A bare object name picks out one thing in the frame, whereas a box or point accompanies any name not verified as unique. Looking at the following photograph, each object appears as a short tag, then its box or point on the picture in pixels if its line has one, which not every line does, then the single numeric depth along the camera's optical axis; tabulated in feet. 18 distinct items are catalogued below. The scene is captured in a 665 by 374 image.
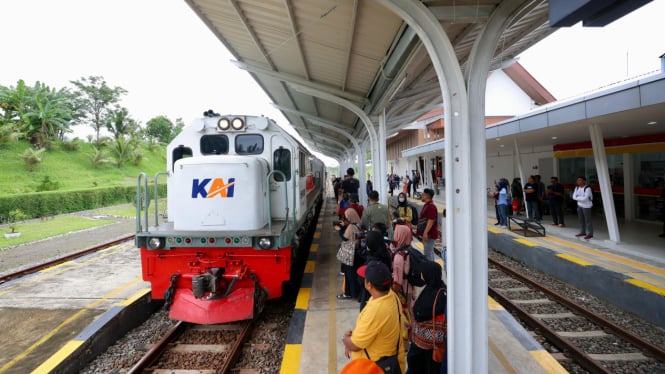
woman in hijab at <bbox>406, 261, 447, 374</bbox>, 9.93
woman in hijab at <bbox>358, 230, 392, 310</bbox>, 12.87
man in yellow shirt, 8.03
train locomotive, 15.55
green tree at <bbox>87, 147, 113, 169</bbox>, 97.50
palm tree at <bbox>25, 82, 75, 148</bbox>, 94.58
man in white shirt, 27.73
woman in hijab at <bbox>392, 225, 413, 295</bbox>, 11.87
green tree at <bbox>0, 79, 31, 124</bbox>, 91.66
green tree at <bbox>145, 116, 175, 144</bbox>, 189.31
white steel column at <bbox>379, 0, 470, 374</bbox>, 9.86
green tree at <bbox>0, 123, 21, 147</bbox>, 80.90
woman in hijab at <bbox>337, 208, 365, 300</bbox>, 16.83
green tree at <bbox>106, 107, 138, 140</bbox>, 132.05
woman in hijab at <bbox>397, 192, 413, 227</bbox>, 21.60
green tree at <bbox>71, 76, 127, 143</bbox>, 132.67
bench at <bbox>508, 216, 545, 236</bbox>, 31.84
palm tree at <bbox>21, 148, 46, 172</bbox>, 78.16
